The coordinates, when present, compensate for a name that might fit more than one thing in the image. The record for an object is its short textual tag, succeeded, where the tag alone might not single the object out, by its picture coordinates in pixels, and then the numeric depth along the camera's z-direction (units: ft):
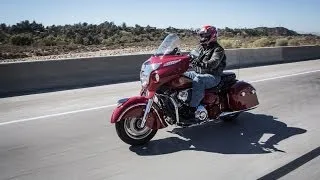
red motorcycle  19.75
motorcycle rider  22.04
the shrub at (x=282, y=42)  132.16
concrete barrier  38.58
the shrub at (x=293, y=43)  137.80
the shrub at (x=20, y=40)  137.59
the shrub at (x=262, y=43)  131.14
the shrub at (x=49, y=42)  138.00
